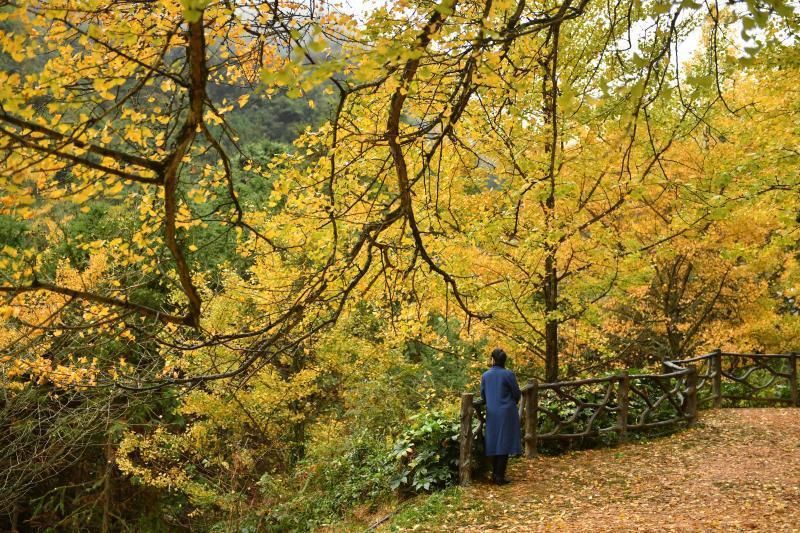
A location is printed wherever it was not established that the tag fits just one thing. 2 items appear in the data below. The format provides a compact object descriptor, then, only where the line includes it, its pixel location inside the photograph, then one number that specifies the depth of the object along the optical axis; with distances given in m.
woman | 7.44
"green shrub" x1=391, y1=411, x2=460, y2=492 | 7.82
